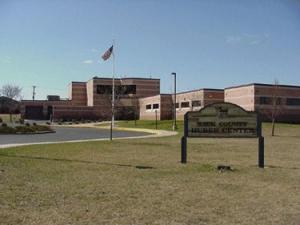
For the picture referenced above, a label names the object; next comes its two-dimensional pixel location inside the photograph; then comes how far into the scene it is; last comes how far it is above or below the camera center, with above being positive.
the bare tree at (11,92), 124.44 +6.53
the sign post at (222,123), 15.26 -0.10
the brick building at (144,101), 60.31 +2.94
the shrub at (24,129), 38.89 -0.87
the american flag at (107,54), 48.97 +6.42
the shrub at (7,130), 37.96 -0.94
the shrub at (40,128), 41.37 -0.83
